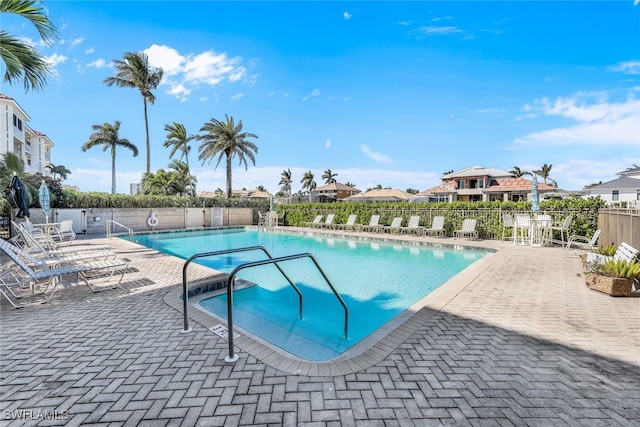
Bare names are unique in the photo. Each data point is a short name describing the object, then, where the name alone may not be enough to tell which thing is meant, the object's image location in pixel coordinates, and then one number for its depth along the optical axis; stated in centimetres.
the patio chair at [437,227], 1381
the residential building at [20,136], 2316
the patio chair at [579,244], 882
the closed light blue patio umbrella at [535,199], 1107
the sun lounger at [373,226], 1600
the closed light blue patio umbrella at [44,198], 1038
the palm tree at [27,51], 481
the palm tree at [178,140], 2942
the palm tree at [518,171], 6650
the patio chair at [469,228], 1277
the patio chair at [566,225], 984
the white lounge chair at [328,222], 1808
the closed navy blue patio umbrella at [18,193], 854
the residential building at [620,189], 2890
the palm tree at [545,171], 6631
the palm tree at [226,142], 2502
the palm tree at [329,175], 7175
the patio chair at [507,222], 1165
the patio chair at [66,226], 1138
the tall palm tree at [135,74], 2358
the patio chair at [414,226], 1455
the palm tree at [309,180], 6844
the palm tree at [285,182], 6919
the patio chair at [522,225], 1067
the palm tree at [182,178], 2631
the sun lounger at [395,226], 1522
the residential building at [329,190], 4388
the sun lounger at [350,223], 1653
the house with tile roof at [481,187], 3152
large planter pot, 468
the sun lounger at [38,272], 440
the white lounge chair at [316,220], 1877
